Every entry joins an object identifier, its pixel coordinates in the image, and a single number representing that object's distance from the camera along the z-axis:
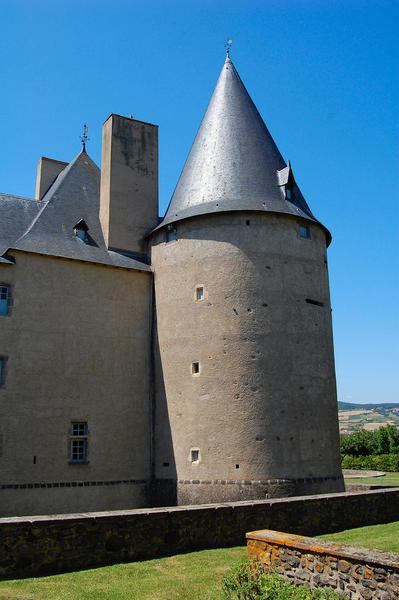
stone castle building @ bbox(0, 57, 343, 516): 17.83
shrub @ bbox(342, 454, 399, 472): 40.09
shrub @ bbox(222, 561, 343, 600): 6.63
